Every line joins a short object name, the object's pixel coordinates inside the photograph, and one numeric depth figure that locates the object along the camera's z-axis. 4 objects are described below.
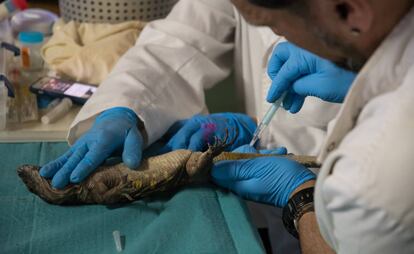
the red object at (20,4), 1.70
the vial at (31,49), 1.61
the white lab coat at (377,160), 0.94
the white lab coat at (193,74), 1.40
